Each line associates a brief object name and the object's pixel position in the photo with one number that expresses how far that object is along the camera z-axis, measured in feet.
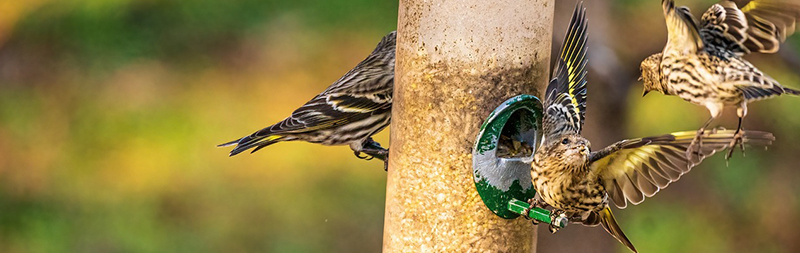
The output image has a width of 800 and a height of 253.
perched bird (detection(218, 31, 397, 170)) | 34.86
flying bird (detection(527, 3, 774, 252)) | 22.12
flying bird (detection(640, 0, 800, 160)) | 21.20
